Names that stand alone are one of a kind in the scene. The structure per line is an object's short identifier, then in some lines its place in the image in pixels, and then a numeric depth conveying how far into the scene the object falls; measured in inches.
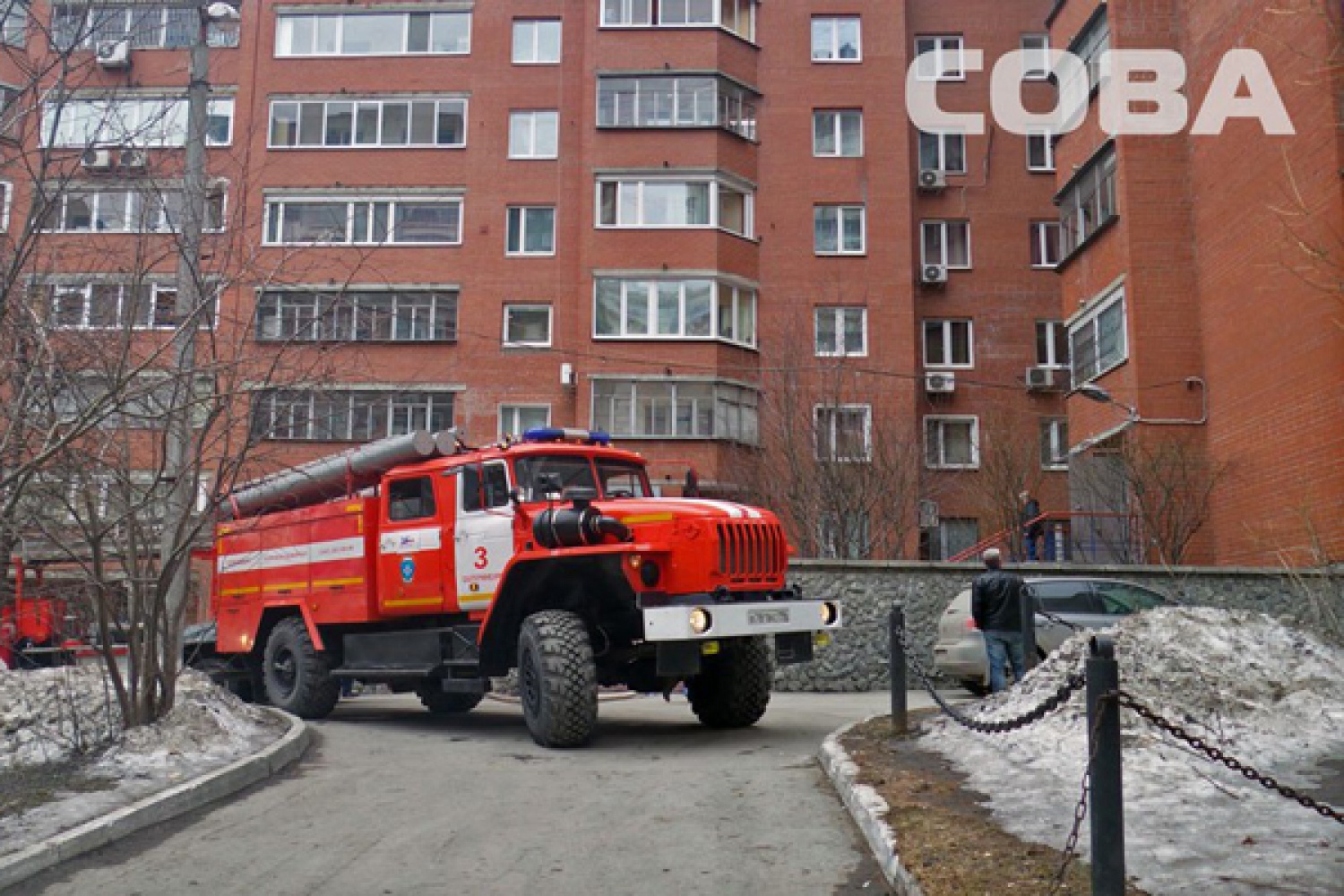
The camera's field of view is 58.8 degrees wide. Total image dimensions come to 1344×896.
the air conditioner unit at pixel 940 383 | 1296.8
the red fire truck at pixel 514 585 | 437.7
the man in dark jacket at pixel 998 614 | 492.4
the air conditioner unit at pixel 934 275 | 1346.0
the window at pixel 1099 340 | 924.0
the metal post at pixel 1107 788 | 194.9
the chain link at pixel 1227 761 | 198.1
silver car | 623.5
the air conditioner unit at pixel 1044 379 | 1291.8
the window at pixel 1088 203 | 941.2
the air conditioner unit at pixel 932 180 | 1384.1
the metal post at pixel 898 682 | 416.8
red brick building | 1228.5
